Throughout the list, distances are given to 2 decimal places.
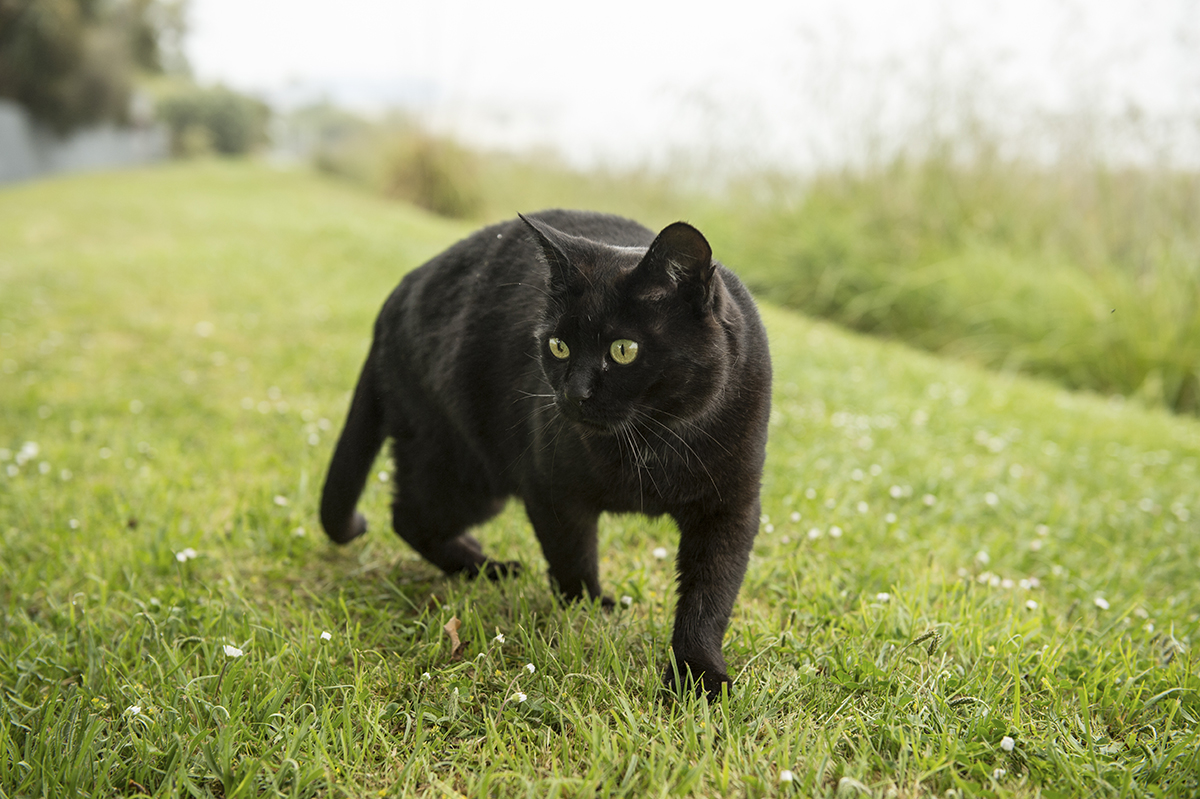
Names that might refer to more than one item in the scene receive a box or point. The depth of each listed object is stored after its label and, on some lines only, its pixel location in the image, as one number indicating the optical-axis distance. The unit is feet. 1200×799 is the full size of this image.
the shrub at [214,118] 101.81
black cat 5.58
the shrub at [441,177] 38.83
